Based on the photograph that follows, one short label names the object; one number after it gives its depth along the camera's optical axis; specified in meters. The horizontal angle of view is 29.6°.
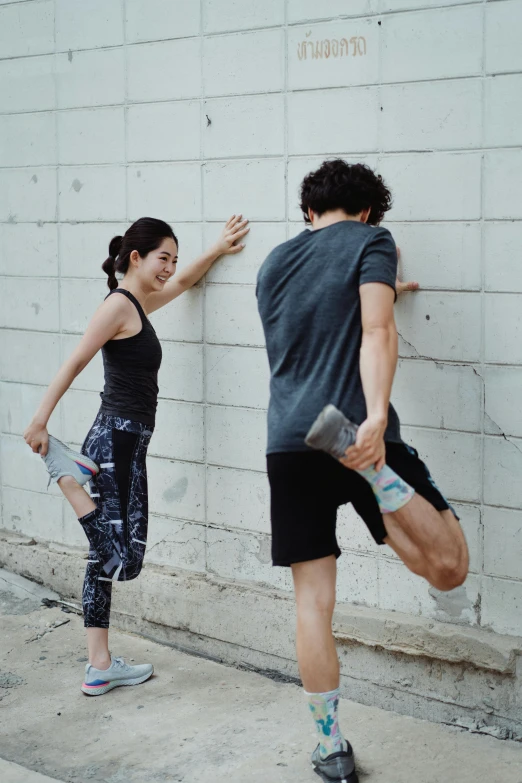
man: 2.75
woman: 3.71
